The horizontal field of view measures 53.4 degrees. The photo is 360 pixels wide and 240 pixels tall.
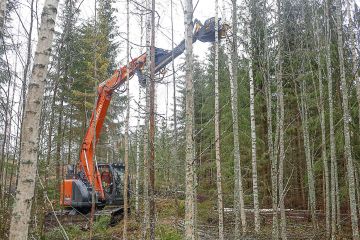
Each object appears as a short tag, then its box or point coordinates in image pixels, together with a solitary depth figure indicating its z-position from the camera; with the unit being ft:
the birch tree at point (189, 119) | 16.56
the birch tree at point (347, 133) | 27.50
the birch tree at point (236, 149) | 31.22
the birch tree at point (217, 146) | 30.17
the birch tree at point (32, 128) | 11.14
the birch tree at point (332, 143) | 32.45
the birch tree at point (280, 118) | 25.48
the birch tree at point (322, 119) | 34.52
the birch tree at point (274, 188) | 25.58
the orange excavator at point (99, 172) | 38.47
